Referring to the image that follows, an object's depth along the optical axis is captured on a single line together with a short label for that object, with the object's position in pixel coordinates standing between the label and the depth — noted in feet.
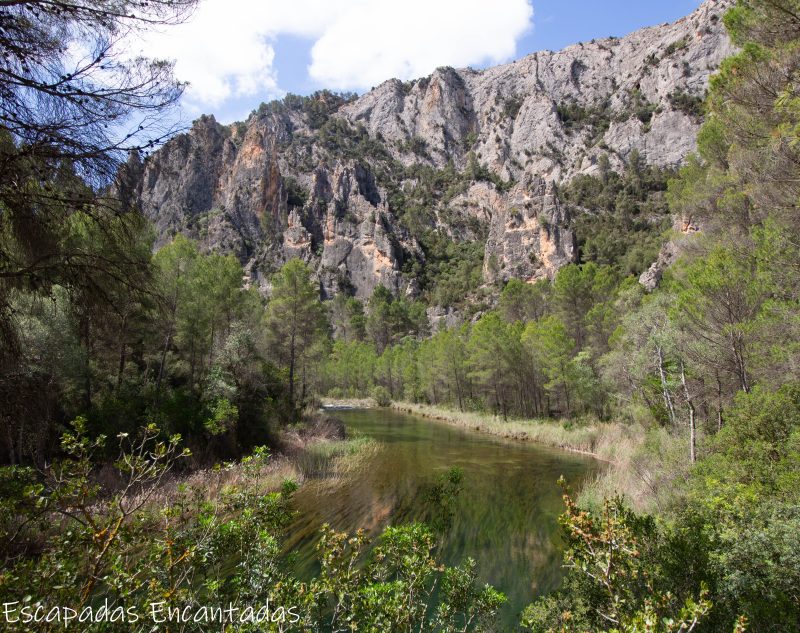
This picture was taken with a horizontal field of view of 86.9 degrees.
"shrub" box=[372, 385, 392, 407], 181.68
